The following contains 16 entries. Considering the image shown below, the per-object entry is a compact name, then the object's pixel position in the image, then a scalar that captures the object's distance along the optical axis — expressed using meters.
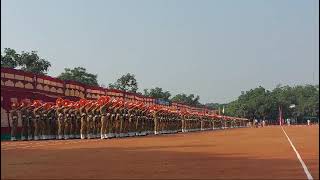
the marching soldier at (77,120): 24.39
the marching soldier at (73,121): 24.44
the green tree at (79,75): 74.96
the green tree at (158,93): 103.39
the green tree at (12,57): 61.23
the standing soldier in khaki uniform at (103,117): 24.09
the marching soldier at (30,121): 24.30
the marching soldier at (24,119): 24.31
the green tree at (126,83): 89.44
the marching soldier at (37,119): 24.25
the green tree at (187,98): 132.56
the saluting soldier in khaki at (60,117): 24.25
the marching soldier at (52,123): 24.44
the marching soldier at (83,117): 24.27
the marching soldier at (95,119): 24.17
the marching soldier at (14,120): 23.97
